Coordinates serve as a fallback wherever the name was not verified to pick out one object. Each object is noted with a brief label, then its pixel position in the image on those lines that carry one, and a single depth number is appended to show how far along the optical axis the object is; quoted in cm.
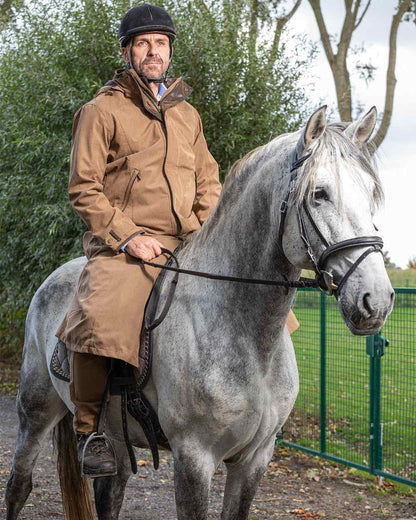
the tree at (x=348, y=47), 1708
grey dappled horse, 262
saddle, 336
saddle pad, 336
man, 339
